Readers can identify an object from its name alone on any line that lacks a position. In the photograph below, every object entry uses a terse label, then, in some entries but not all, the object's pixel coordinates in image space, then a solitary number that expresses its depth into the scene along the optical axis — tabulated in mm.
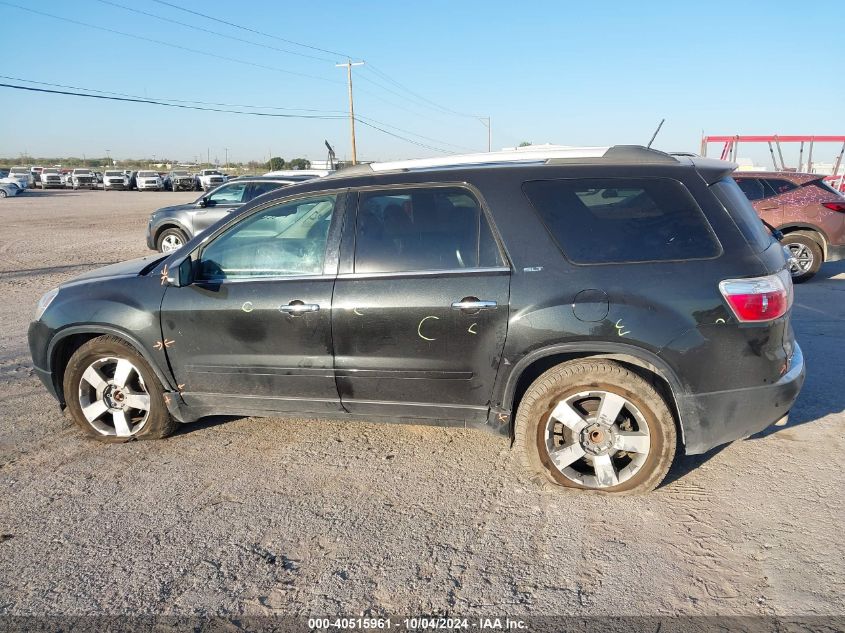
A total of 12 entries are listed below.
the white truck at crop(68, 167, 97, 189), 56281
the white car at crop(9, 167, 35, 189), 47719
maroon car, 9758
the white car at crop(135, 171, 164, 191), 53031
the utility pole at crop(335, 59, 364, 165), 45844
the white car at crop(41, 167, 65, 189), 55894
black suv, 3326
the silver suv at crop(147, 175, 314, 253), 12859
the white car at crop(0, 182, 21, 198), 41125
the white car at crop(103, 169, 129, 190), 54438
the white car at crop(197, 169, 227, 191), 49656
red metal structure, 19438
